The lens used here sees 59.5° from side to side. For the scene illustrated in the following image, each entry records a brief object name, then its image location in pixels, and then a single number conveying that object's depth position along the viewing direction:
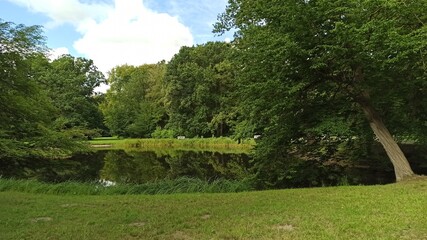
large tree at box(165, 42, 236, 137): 51.19
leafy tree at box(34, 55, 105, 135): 52.00
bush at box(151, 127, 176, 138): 55.66
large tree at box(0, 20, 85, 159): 17.11
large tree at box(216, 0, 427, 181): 10.93
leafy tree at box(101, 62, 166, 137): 60.78
